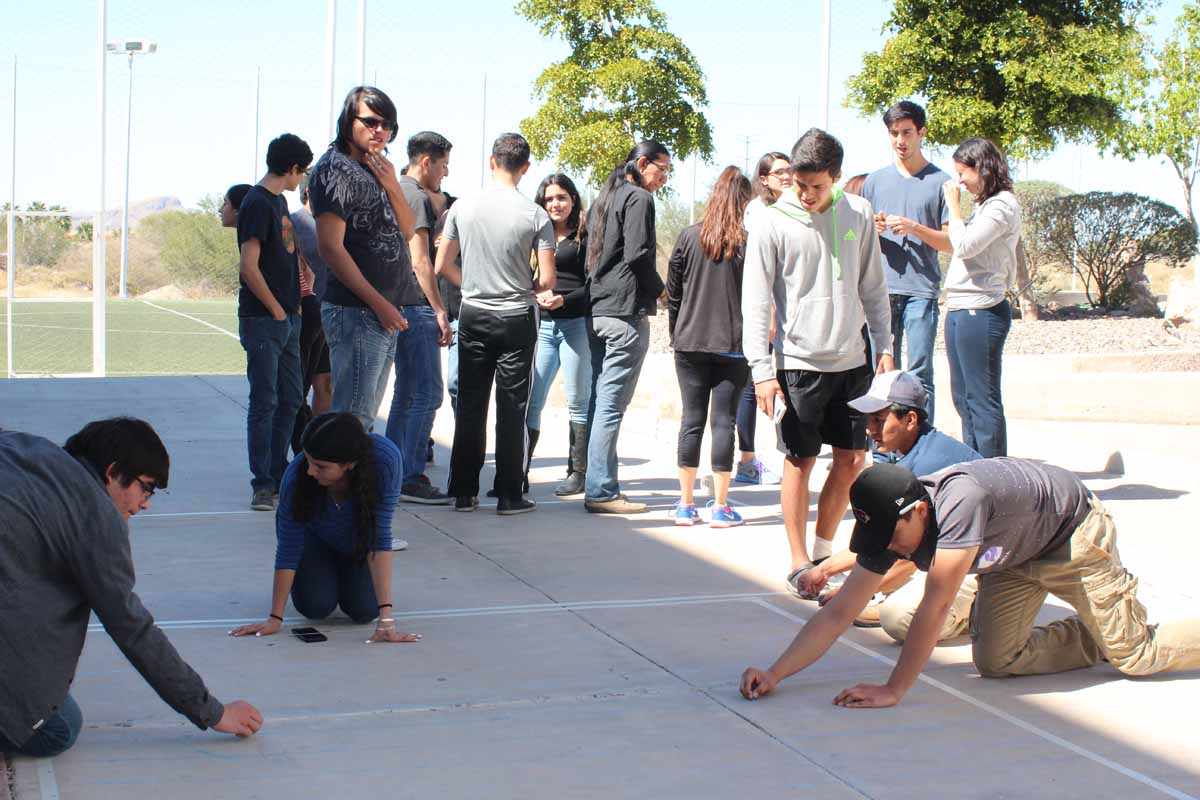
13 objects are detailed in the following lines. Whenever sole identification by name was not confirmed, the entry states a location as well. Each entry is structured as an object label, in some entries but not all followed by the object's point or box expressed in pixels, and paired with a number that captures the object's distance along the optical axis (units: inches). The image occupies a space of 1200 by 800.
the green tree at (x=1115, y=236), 995.9
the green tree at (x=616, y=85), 1019.9
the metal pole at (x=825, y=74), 648.4
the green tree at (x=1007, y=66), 791.1
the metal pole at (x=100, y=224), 875.4
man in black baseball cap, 156.6
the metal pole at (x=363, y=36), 777.6
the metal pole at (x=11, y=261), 874.1
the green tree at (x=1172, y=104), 856.3
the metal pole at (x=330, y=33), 740.0
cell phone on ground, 190.4
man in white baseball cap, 179.8
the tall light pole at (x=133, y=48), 1213.7
